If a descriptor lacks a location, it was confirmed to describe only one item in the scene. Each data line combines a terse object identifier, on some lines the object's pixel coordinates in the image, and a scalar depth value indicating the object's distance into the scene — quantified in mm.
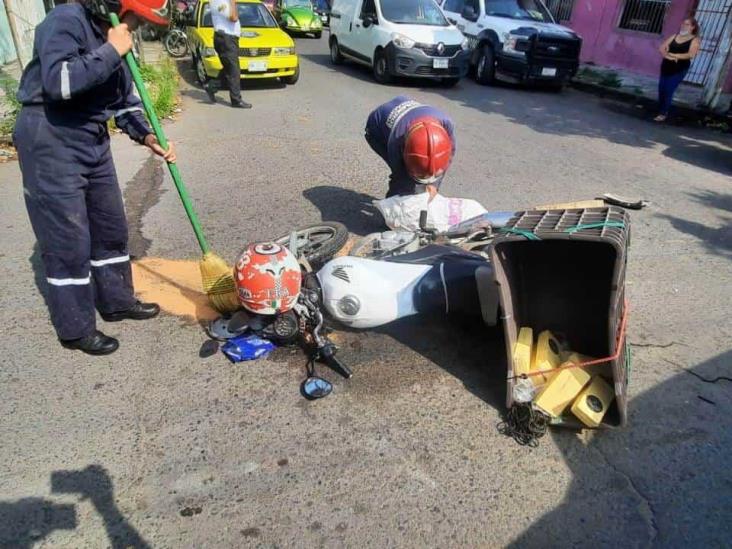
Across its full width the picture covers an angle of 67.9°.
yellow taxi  10211
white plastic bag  4109
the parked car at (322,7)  25031
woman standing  9320
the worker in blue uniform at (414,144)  3975
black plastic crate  2412
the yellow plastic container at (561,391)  2602
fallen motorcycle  3160
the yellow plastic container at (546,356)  2750
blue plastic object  3102
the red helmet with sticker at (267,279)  2928
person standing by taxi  8633
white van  10891
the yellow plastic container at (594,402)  2568
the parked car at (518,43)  11422
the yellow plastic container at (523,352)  2727
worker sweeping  2539
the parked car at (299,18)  20656
